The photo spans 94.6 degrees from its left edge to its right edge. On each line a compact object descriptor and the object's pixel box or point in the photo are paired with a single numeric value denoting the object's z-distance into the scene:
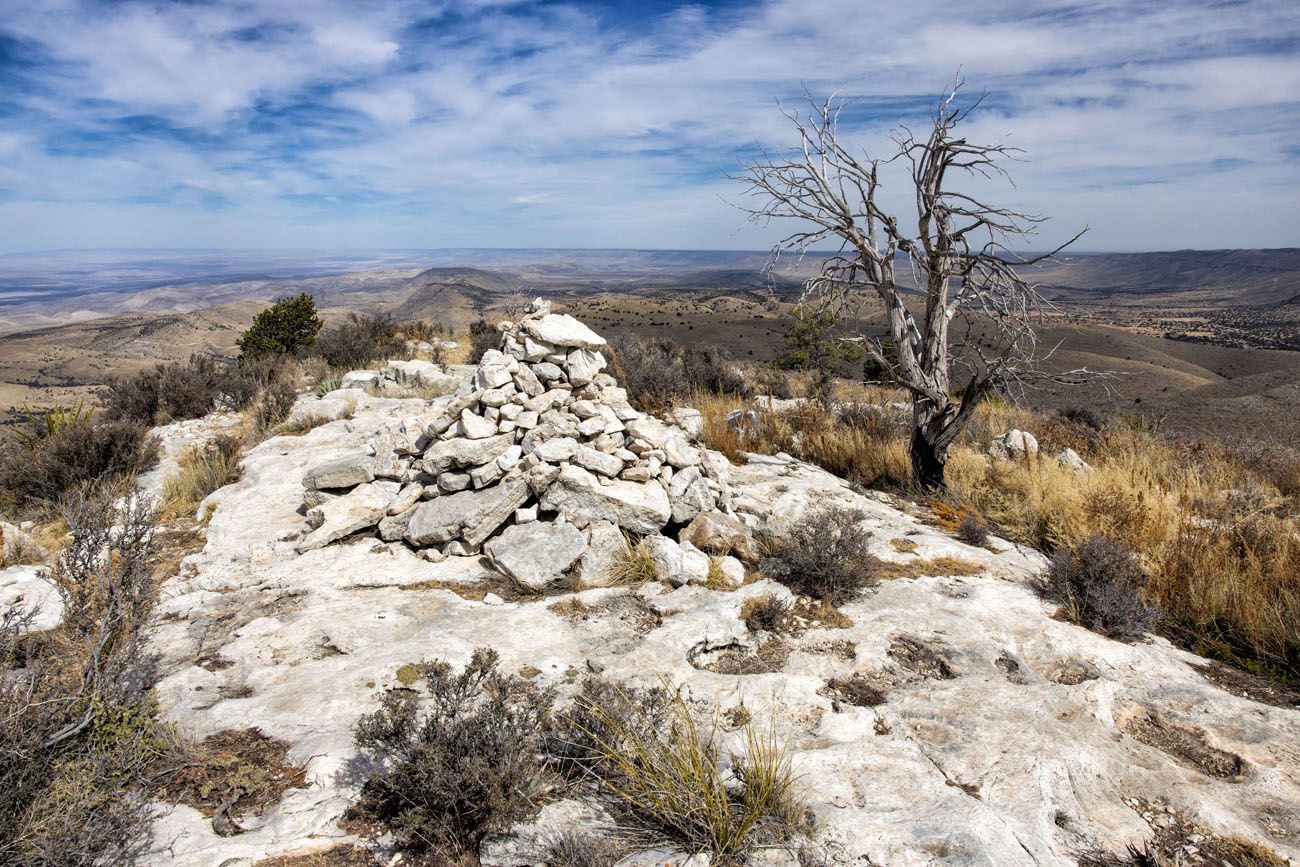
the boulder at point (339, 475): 6.47
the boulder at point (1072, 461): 7.64
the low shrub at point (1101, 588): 4.34
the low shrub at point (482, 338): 15.31
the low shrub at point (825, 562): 4.75
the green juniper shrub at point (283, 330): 17.55
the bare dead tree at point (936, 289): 7.27
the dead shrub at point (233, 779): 2.70
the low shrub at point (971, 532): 5.87
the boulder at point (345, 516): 5.79
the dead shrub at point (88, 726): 2.24
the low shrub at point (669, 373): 10.43
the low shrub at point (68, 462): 6.87
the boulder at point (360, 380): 11.40
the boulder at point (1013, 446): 8.45
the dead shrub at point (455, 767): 2.59
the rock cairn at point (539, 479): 5.38
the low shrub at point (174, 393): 10.20
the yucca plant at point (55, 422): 8.05
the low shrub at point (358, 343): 14.75
